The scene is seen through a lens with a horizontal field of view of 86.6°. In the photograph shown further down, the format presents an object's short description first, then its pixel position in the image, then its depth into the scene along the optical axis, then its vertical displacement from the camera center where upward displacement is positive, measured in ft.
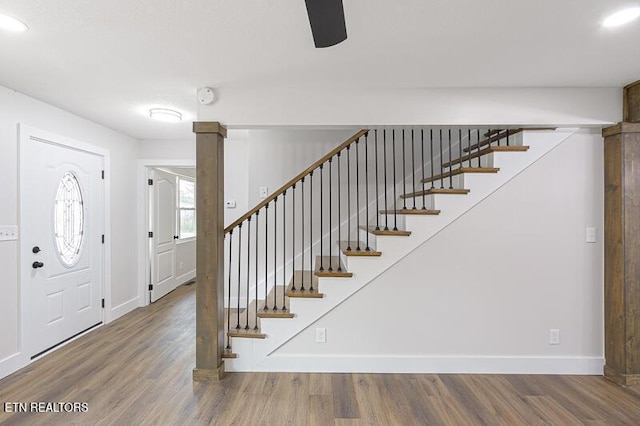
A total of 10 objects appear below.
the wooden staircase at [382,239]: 9.32 -0.75
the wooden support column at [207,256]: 8.80 -1.10
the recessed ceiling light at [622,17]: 5.57 +3.27
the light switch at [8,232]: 8.87 -0.47
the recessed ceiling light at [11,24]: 5.84 +3.38
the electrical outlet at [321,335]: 9.41 -3.38
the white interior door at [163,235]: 16.29 -1.10
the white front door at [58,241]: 9.77 -0.85
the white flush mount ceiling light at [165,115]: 10.68 +3.19
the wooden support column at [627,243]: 8.61 -0.83
